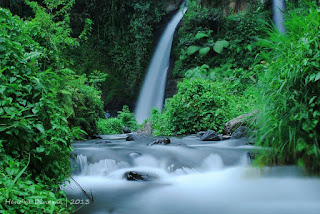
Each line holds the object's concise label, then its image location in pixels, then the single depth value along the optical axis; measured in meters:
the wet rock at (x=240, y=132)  5.31
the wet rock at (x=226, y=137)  5.81
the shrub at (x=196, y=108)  7.73
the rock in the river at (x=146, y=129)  10.10
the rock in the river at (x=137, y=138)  6.63
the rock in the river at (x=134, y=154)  4.40
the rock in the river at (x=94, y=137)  8.04
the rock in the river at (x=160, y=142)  5.33
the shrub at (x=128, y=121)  14.25
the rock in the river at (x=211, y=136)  5.96
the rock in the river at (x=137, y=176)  3.68
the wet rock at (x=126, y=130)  12.73
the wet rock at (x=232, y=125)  6.08
